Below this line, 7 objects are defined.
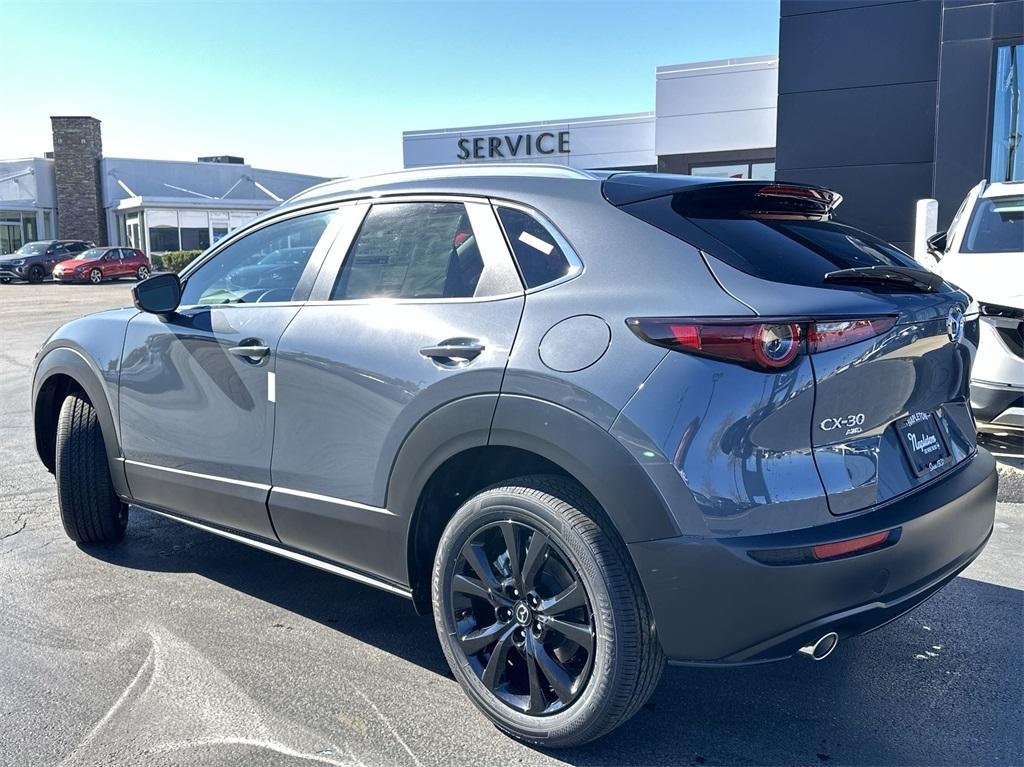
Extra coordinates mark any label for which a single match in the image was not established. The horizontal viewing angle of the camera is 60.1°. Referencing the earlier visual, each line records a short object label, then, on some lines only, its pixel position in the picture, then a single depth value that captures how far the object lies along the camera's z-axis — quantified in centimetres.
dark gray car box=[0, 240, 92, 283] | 3322
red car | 3269
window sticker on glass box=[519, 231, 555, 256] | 282
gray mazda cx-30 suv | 235
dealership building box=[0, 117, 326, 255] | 4056
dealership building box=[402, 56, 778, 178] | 1848
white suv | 561
